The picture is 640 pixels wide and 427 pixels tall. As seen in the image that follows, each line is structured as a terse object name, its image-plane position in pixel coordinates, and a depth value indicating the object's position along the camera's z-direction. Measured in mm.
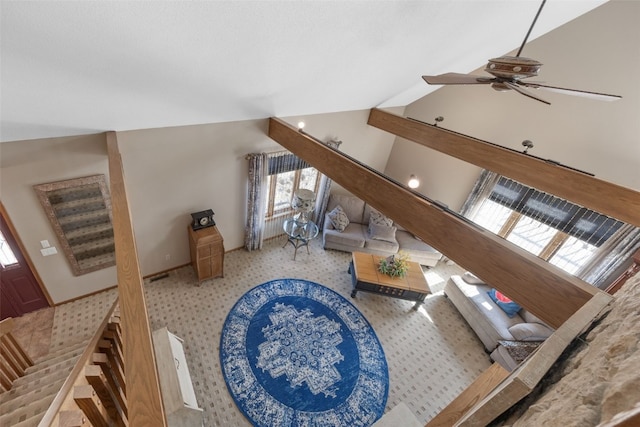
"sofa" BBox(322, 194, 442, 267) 5652
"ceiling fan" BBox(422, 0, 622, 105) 1731
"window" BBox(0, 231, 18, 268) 3157
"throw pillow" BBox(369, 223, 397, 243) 5703
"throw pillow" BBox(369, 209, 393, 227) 5801
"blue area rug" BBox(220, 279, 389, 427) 3268
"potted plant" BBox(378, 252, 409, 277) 4664
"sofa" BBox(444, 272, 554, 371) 3812
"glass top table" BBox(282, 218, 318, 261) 4969
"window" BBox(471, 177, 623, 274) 4117
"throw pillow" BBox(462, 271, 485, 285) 4852
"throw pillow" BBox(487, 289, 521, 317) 4258
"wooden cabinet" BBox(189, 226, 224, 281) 4176
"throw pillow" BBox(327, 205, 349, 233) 5746
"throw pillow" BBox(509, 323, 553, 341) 3791
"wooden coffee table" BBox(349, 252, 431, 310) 4539
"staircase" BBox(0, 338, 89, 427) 1839
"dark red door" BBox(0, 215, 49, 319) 3150
